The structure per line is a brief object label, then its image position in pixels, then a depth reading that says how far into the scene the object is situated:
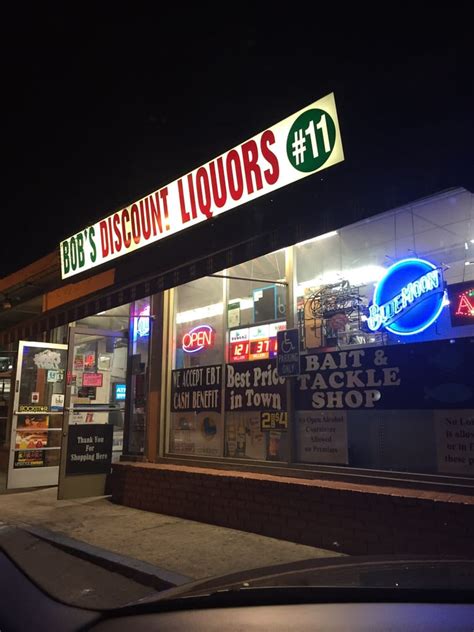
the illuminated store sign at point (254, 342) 6.92
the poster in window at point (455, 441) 5.02
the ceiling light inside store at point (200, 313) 7.74
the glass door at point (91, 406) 8.41
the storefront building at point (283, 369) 5.33
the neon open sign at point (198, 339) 7.71
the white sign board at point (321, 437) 6.00
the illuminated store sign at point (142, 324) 8.68
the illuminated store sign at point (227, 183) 5.37
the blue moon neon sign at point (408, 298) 5.37
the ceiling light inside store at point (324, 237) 6.53
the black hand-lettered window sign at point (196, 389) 7.41
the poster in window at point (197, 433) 7.35
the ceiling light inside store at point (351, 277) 5.97
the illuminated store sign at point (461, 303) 5.18
